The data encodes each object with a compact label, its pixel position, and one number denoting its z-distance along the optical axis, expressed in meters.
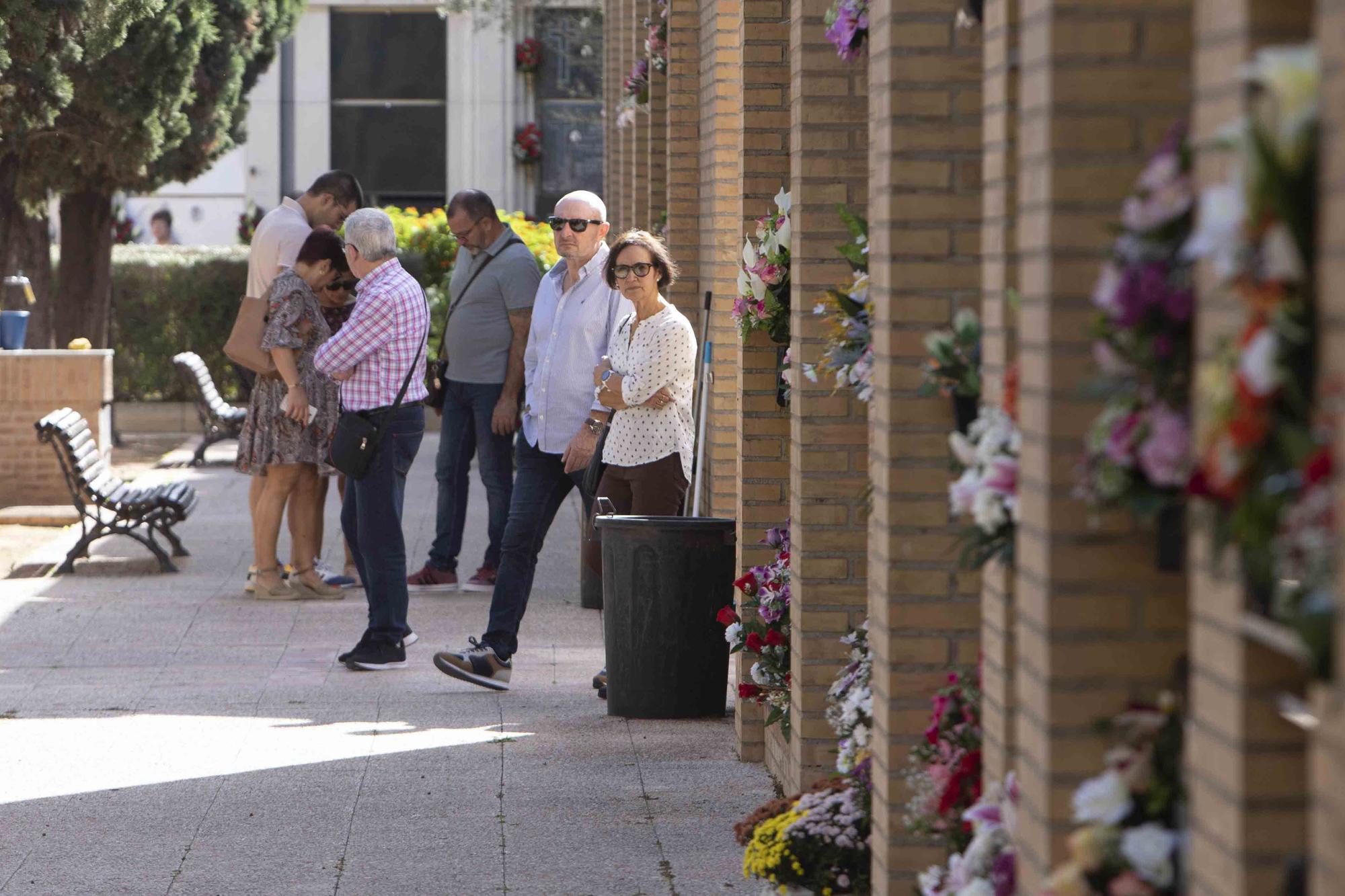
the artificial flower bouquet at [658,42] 20.80
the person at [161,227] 55.75
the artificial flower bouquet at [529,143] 64.56
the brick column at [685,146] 18.94
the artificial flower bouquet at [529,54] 63.81
